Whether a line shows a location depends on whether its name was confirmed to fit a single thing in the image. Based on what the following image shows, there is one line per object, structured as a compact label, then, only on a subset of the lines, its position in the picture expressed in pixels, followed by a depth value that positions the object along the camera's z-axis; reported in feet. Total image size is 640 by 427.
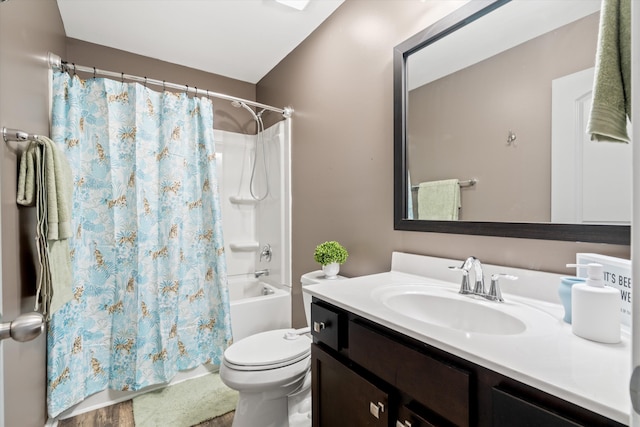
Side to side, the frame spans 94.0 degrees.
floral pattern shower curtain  5.84
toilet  4.47
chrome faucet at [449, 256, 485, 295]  3.36
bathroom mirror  2.88
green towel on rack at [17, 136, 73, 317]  3.86
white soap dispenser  2.07
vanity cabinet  1.73
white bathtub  7.37
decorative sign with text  2.24
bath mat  5.58
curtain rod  5.60
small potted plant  5.33
